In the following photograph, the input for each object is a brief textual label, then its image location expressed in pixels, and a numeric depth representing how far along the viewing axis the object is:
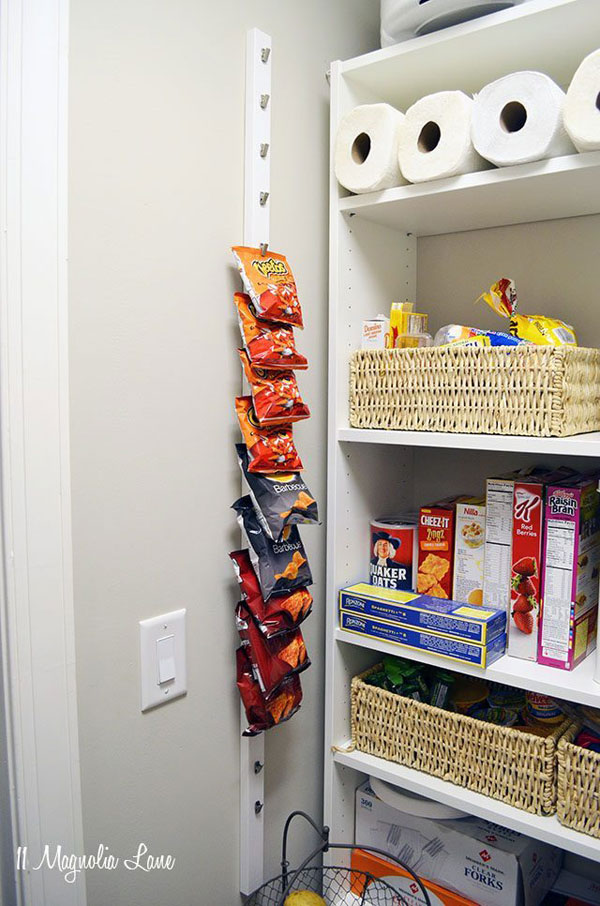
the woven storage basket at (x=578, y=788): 0.94
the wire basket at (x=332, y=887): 1.14
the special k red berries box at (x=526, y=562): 1.02
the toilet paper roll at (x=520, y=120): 0.89
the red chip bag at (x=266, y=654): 1.03
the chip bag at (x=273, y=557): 1.01
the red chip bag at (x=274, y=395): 1.01
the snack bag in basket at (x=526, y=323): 1.05
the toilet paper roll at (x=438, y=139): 0.97
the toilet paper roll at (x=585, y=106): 0.83
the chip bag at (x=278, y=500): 1.01
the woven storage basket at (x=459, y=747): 0.99
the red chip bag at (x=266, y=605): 1.02
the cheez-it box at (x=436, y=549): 1.14
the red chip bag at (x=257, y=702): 1.05
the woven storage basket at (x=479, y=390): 0.95
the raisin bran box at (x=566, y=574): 0.99
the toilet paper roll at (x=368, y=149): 1.04
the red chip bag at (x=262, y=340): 1.00
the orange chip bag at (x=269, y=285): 1.00
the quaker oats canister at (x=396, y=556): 1.20
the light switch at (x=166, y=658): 0.96
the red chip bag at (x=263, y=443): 1.01
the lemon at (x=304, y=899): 1.06
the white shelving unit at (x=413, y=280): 0.96
